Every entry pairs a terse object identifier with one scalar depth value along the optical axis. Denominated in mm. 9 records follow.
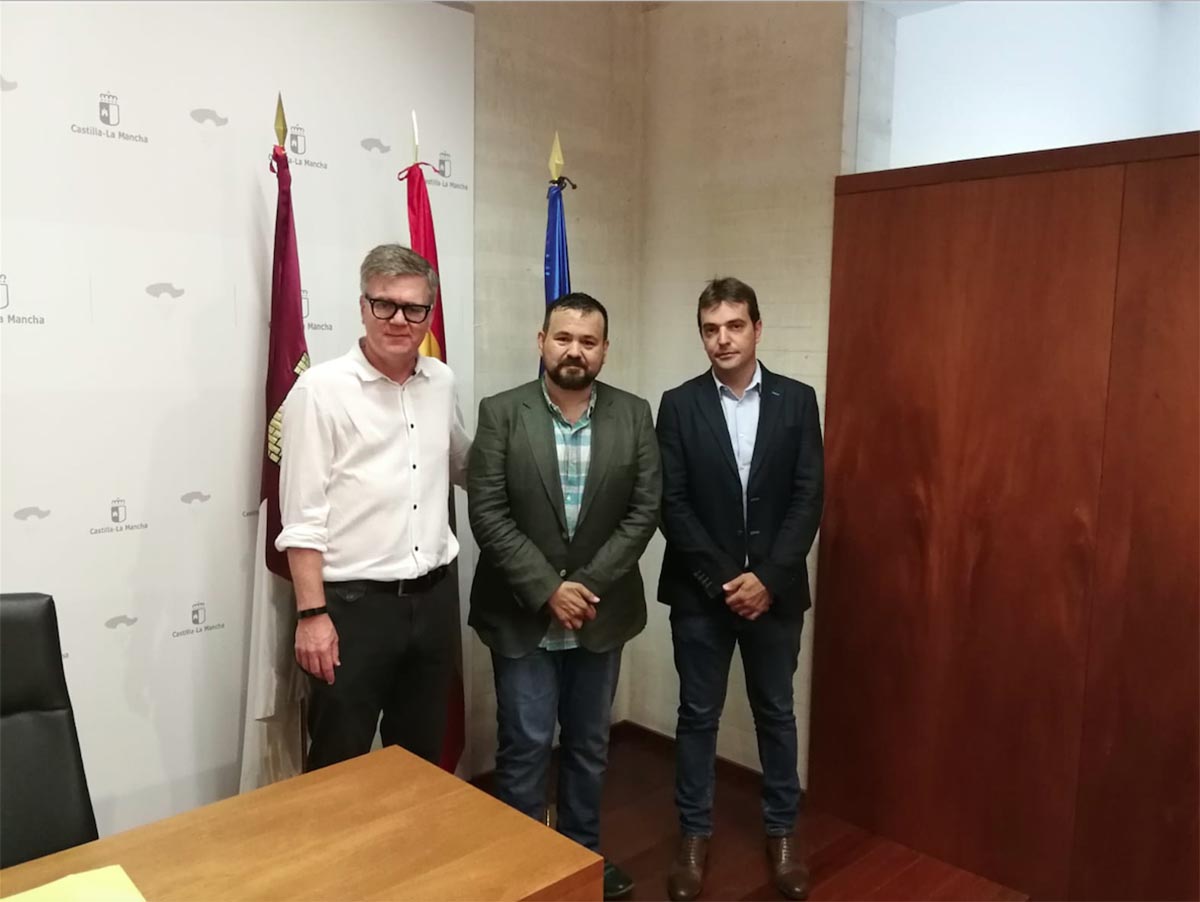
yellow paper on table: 1173
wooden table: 1235
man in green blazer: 2326
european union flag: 2914
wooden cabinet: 2363
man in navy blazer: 2525
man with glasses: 2143
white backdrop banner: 2164
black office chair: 1433
